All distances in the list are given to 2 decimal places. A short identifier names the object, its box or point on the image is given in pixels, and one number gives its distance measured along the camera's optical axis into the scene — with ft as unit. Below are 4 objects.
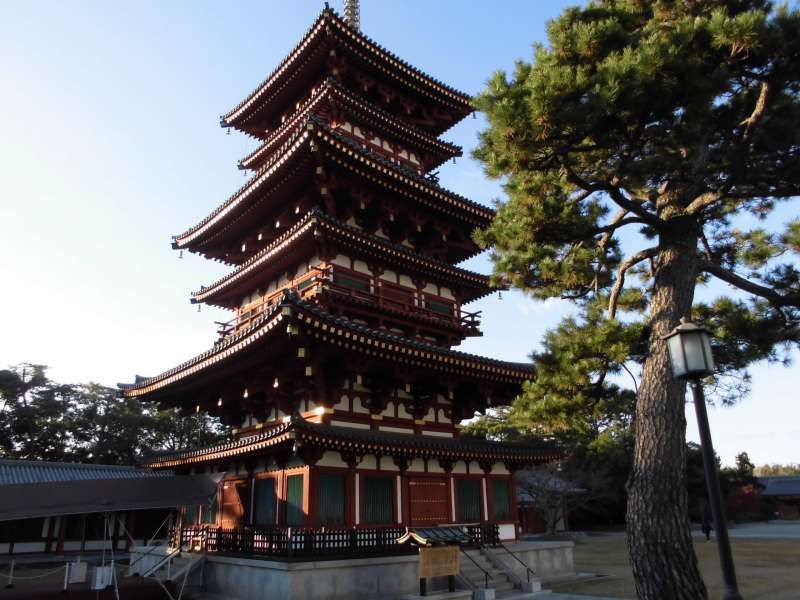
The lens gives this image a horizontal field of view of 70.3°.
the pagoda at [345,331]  51.21
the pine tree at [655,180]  30.45
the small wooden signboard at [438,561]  45.78
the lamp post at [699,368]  20.61
